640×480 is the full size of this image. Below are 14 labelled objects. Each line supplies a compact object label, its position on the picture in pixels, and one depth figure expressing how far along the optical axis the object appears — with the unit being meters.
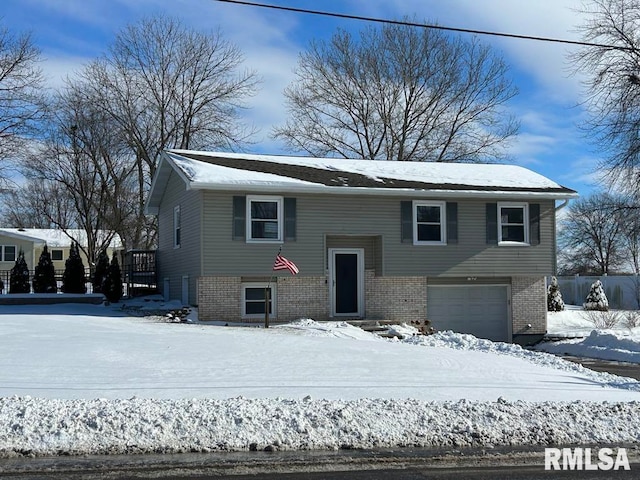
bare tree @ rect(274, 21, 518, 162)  41.53
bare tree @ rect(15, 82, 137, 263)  38.72
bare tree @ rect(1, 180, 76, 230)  47.66
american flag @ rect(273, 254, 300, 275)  20.28
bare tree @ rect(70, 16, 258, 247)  39.19
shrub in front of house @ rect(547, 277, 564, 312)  32.91
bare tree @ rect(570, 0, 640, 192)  24.59
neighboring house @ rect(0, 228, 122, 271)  52.97
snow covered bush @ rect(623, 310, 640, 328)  27.16
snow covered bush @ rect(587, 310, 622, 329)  27.61
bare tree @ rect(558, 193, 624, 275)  75.75
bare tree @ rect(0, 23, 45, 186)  29.45
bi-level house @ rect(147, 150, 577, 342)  20.61
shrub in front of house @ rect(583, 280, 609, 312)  34.99
